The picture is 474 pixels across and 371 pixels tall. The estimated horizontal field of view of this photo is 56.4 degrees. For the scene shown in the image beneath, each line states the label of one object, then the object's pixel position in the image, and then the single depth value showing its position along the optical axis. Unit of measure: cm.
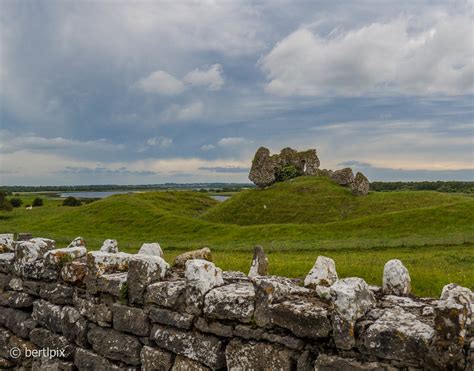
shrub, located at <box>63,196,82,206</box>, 8738
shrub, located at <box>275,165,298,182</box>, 6706
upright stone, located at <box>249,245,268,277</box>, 845
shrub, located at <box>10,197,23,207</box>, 9140
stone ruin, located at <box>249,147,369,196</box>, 5816
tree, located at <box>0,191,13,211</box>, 6846
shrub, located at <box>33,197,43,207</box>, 9159
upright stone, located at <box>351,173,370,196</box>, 5700
